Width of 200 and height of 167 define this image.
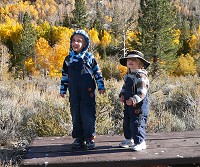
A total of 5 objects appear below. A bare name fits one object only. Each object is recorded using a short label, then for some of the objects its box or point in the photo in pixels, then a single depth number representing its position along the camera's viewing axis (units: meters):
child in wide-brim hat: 3.72
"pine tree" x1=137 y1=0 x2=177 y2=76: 34.03
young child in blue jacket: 3.94
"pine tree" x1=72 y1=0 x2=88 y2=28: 49.31
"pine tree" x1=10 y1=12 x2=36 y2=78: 46.00
